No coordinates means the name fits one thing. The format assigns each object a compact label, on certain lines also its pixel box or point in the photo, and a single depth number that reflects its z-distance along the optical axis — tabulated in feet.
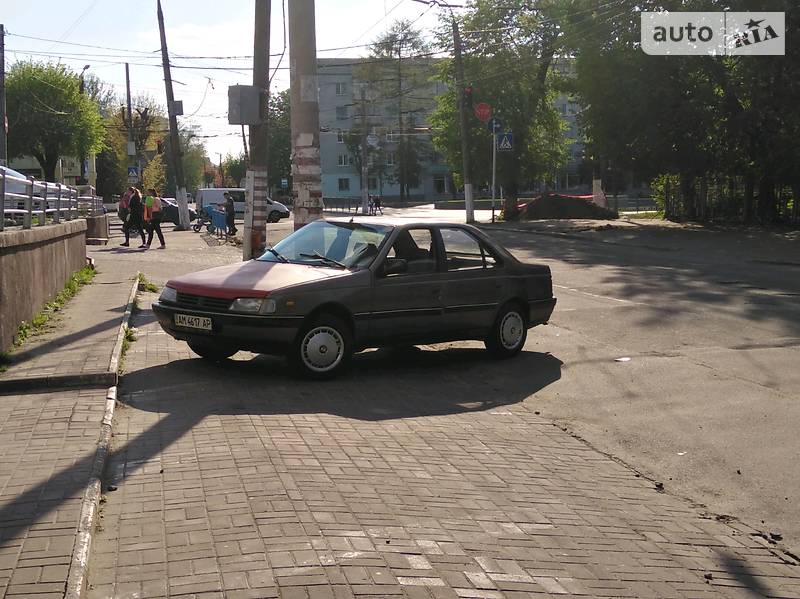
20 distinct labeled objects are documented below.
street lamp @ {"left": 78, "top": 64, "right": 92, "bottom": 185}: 207.72
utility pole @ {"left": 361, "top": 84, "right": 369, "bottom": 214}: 221.09
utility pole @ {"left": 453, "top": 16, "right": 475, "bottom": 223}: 135.44
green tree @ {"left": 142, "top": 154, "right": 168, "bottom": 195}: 252.42
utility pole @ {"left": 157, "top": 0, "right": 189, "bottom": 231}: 132.57
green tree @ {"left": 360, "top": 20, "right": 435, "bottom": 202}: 302.86
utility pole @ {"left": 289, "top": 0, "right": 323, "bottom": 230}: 44.52
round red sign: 131.95
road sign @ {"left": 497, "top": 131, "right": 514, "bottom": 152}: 116.67
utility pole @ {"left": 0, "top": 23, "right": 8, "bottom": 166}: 109.43
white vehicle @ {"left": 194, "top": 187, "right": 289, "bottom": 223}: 178.29
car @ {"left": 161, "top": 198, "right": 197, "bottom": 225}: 172.72
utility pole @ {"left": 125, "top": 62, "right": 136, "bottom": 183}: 179.73
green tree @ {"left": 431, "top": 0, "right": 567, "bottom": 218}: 148.46
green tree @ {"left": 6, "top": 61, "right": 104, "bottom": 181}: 215.10
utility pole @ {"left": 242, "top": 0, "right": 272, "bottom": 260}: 52.65
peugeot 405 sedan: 28.66
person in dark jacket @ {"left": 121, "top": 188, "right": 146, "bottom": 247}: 98.32
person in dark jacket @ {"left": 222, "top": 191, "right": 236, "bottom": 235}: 115.34
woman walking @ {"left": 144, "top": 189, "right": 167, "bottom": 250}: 97.71
